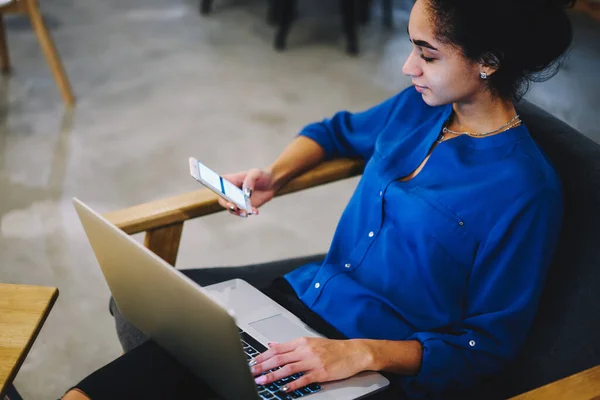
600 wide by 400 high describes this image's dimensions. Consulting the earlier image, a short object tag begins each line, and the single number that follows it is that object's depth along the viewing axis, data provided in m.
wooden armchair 1.13
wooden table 0.96
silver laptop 0.88
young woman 1.08
